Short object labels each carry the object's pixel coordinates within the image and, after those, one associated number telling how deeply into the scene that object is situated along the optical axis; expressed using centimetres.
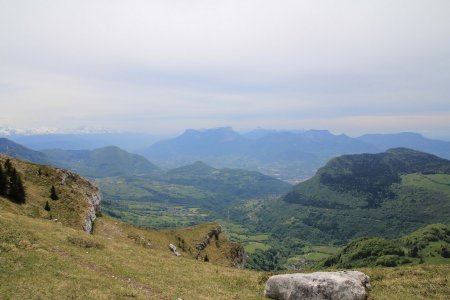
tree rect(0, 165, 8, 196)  6355
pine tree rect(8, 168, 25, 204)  6494
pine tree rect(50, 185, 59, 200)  7452
